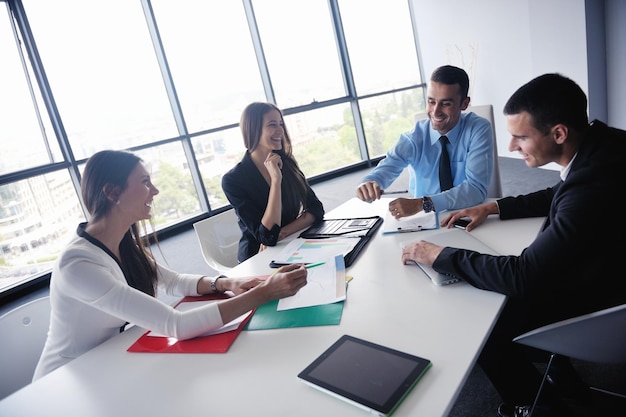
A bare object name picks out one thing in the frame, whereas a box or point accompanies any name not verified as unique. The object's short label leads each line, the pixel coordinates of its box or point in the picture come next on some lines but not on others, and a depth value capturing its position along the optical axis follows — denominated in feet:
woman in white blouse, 3.80
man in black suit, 3.45
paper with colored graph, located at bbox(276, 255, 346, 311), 4.02
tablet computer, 2.56
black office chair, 3.35
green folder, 3.68
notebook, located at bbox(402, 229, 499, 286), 3.95
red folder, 3.61
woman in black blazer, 6.64
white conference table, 2.76
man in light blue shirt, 6.10
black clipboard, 4.97
